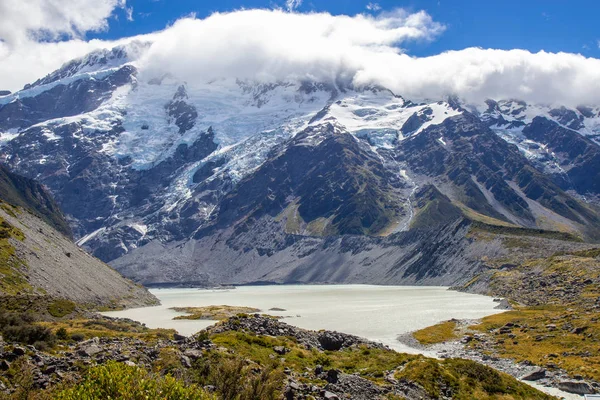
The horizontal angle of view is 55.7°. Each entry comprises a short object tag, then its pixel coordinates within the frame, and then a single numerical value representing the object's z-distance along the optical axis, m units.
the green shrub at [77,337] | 62.48
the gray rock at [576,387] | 58.50
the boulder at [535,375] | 64.75
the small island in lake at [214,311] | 159.25
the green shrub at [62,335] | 58.64
